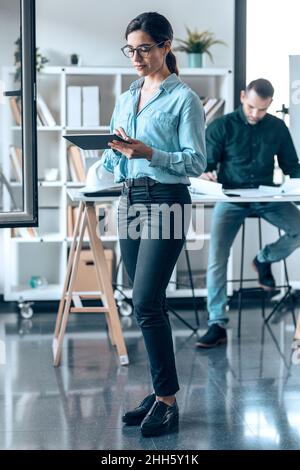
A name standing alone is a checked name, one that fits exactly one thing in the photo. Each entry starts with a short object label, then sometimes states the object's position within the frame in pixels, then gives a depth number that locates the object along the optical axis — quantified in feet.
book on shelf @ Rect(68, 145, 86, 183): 30.55
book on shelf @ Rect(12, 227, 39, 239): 30.69
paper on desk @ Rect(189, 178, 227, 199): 23.03
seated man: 25.73
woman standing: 16.40
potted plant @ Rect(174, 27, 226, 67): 31.22
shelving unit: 30.40
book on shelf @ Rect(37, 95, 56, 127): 30.36
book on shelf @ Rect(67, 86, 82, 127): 30.44
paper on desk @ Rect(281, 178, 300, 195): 24.05
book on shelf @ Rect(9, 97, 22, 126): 28.89
